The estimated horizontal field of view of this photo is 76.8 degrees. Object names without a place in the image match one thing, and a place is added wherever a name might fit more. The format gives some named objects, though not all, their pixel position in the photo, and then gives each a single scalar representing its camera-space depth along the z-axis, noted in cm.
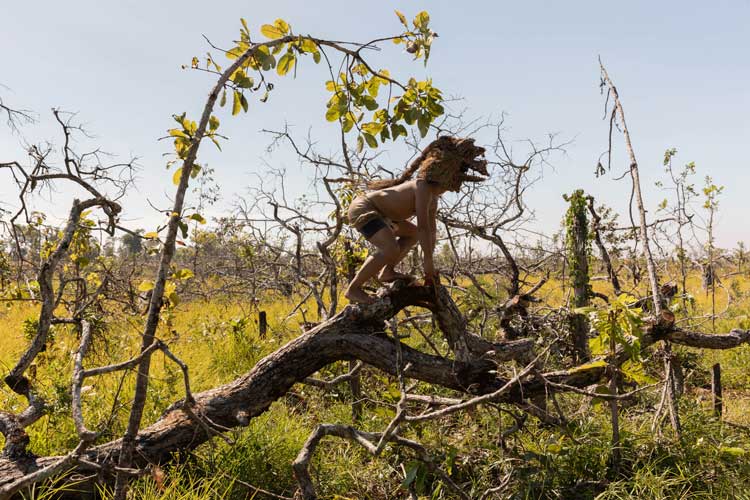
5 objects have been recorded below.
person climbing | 315
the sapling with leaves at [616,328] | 298
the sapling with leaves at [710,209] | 767
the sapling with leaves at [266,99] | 225
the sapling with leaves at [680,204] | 656
